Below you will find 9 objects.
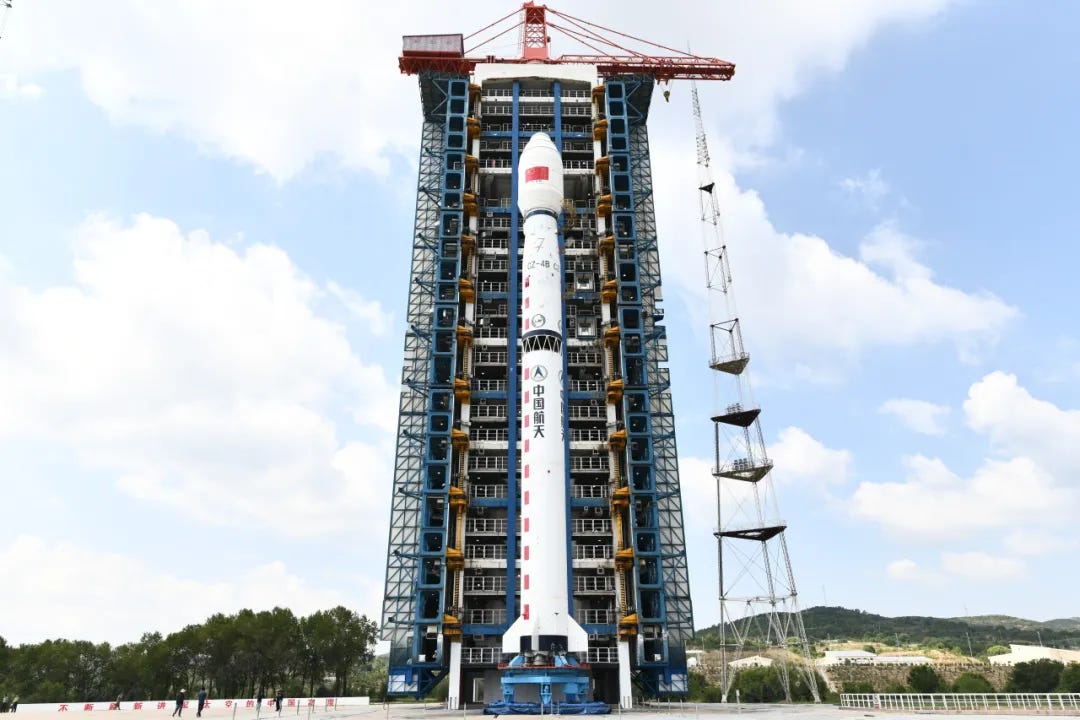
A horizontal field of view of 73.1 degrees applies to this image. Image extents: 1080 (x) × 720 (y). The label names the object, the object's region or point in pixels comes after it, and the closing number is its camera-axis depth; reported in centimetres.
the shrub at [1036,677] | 6350
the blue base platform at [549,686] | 3609
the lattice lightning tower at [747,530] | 5077
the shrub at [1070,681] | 5916
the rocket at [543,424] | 3812
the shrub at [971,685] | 6202
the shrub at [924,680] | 6259
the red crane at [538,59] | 6650
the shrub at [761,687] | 7456
